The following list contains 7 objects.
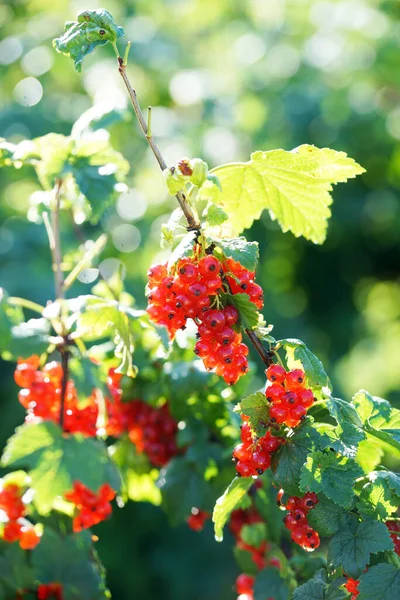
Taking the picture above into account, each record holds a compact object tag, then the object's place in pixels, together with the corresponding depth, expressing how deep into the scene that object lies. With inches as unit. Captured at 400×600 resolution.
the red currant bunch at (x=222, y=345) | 35.9
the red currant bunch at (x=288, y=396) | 35.9
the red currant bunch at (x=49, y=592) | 40.9
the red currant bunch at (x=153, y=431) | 42.3
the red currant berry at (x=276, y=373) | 35.9
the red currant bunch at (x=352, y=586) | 35.4
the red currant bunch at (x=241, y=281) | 36.1
